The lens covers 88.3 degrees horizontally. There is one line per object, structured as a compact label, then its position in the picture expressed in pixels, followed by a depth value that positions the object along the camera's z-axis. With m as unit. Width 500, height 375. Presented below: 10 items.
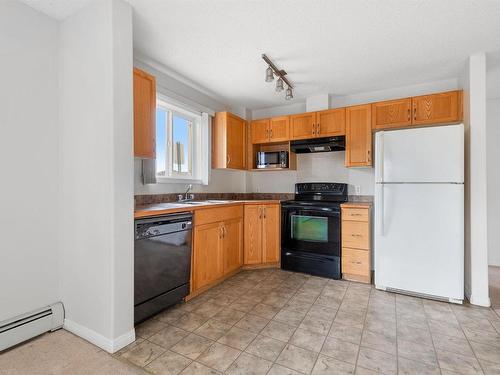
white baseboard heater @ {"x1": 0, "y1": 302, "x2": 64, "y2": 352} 1.72
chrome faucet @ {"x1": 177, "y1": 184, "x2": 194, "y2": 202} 3.17
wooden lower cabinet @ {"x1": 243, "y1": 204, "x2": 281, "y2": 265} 3.48
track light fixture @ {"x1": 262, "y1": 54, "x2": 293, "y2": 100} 2.51
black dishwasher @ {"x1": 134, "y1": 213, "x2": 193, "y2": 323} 2.00
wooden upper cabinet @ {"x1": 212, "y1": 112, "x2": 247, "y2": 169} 3.63
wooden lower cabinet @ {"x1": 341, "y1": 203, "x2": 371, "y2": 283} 3.03
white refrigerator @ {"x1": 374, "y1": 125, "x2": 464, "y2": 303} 2.46
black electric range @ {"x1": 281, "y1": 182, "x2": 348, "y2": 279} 3.15
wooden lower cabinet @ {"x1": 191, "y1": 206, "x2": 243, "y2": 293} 2.63
